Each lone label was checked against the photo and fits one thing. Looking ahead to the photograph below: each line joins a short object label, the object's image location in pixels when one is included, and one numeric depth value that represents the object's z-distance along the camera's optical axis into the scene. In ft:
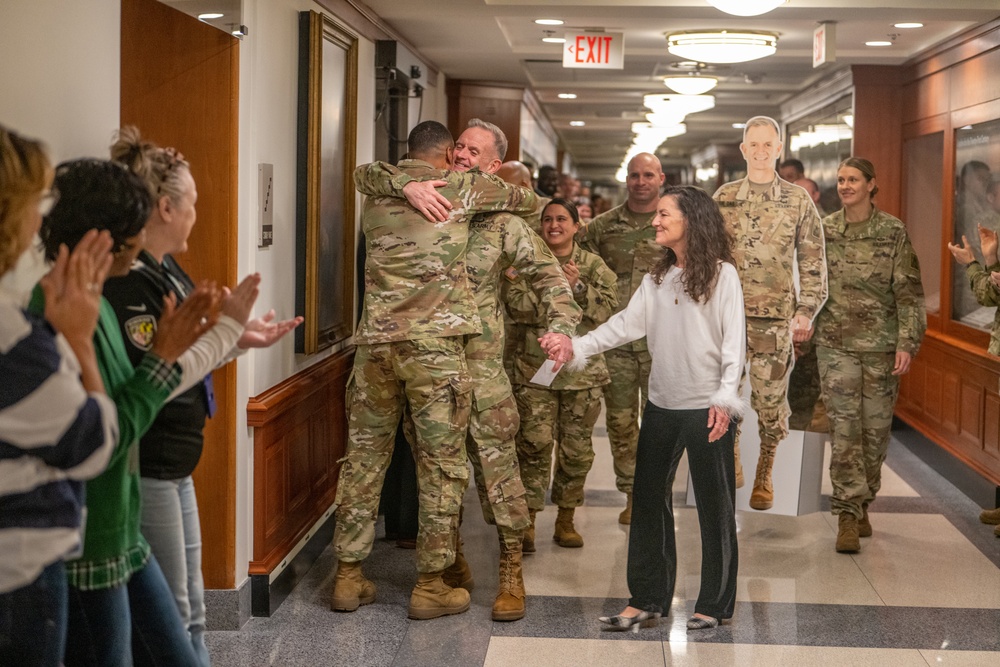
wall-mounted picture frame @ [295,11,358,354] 15.44
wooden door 12.93
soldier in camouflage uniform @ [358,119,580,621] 14.24
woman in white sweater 13.16
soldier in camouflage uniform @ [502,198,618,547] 16.90
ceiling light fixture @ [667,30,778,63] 22.29
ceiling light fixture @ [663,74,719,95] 30.53
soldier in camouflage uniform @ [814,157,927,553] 17.93
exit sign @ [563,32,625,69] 24.11
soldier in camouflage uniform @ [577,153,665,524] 18.22
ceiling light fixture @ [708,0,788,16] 16.19
